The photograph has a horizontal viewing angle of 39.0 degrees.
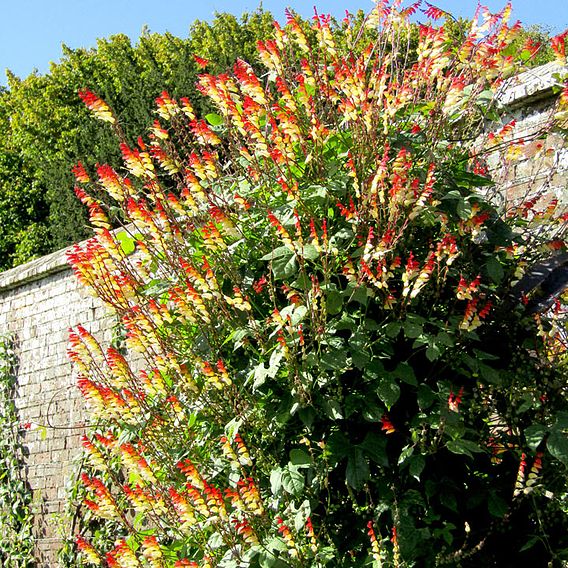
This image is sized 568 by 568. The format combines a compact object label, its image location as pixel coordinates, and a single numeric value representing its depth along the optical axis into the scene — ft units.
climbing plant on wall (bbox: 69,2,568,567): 8.42
